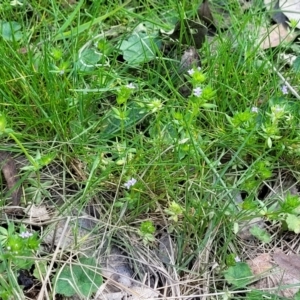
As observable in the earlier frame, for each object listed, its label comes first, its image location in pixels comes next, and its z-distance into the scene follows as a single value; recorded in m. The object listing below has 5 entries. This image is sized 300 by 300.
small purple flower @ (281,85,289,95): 0.75
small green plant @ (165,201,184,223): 0.68
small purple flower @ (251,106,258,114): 0.73
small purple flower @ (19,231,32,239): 0.65
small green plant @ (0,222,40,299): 0.64
